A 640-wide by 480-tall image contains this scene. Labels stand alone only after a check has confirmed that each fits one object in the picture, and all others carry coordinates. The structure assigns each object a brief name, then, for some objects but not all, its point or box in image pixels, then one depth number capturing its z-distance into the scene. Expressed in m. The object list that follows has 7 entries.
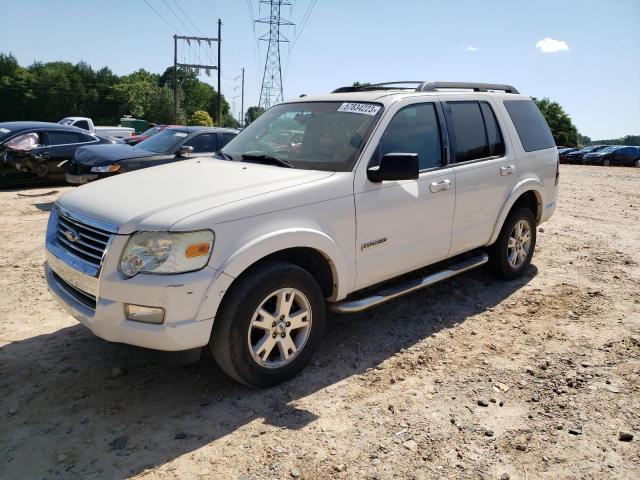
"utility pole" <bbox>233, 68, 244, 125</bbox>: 85.42
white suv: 2.93
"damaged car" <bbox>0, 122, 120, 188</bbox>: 11.14
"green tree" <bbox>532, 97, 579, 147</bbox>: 74.24
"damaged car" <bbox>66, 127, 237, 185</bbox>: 9.27
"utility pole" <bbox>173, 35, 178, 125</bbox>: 42.91
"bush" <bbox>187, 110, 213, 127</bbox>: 63.93
